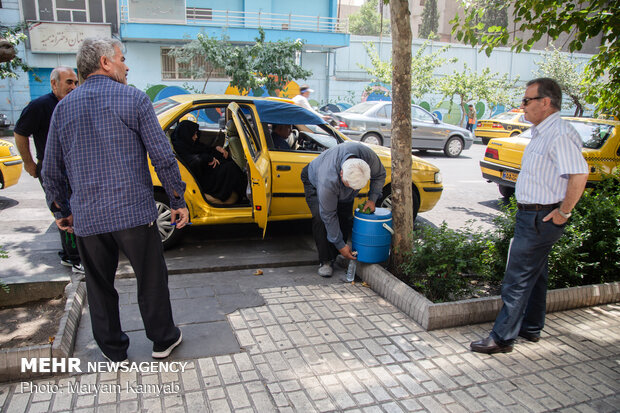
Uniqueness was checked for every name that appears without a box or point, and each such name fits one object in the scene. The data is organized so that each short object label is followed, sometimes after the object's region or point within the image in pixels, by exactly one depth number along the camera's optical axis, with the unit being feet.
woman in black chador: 18.86
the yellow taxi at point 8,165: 23.20
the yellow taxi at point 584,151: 26.17
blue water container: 15.46
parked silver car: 46.47
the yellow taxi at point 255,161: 17.02
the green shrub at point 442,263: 13.98
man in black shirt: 14.21
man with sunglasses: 10.69
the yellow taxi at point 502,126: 58.95
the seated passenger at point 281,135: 19.70
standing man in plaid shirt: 9.48
